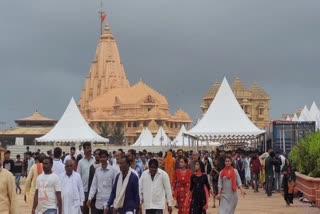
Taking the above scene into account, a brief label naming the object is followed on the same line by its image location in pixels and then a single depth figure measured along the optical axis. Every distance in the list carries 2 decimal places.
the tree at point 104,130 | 101.31
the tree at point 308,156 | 18.64
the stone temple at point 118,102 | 104.50
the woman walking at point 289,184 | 19.48
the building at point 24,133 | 98.06
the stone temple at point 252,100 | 102.93
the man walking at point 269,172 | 23.48
